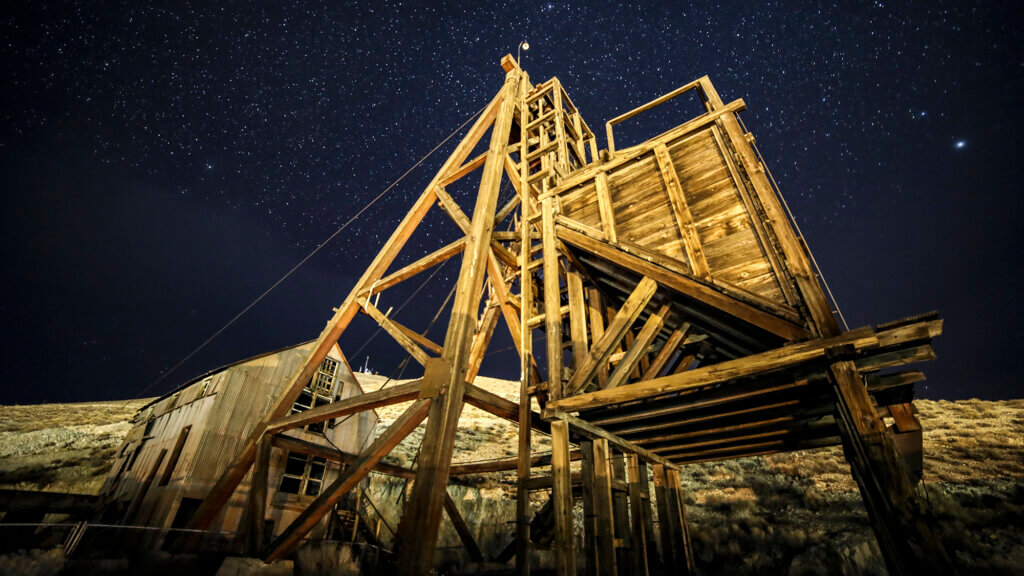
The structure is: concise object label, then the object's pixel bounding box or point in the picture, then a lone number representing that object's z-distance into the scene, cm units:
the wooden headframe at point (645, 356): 411
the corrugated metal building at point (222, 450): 1268
